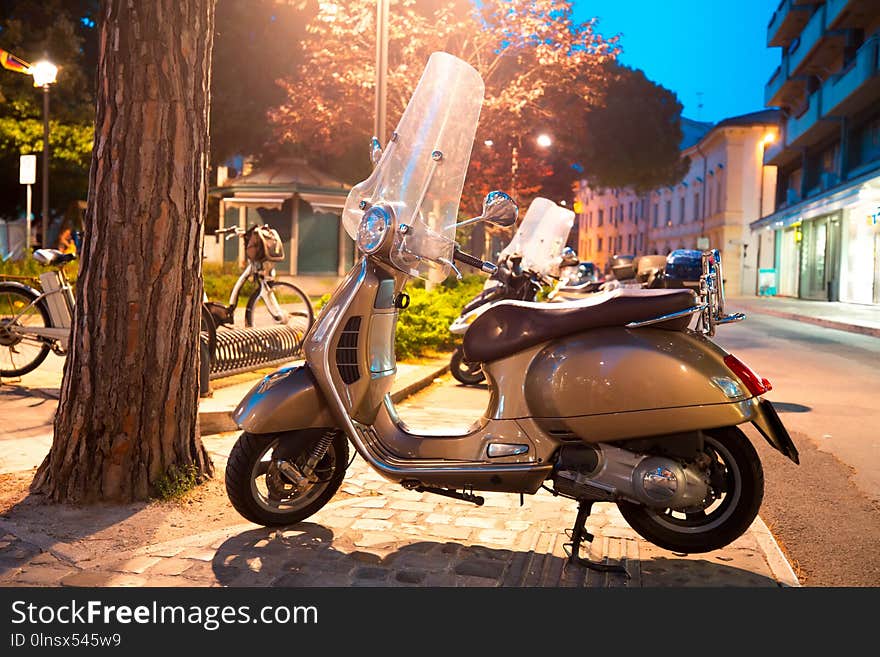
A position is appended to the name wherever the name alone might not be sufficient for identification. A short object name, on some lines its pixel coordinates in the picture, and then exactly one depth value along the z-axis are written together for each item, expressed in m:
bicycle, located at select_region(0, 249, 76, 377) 8.05
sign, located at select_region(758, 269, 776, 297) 42.78
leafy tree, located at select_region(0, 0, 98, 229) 25.45
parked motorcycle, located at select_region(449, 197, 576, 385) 9.34
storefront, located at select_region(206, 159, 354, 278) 31.41
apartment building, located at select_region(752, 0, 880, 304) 30.39
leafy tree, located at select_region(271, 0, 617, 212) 20.38
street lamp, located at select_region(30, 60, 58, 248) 18.73
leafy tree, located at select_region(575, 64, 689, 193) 39.91
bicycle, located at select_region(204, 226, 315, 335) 10.00
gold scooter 3.87
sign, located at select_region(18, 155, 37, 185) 17.01
